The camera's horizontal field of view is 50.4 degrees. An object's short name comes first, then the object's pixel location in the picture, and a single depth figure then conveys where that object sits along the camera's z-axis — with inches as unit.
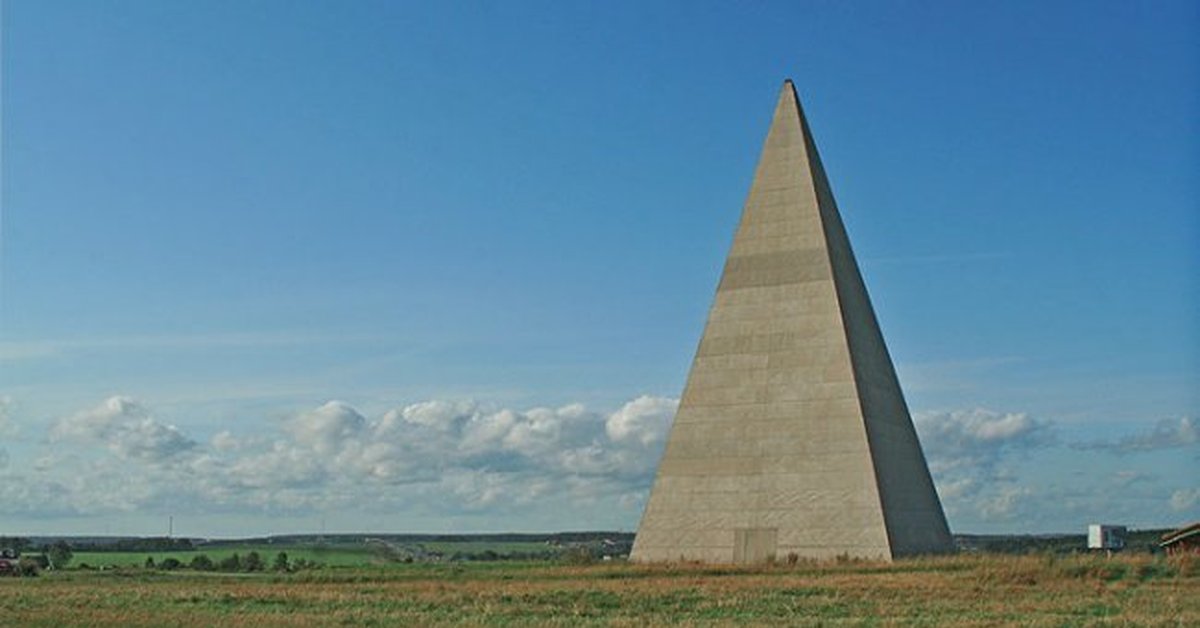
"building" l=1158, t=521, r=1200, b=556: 1788.9
